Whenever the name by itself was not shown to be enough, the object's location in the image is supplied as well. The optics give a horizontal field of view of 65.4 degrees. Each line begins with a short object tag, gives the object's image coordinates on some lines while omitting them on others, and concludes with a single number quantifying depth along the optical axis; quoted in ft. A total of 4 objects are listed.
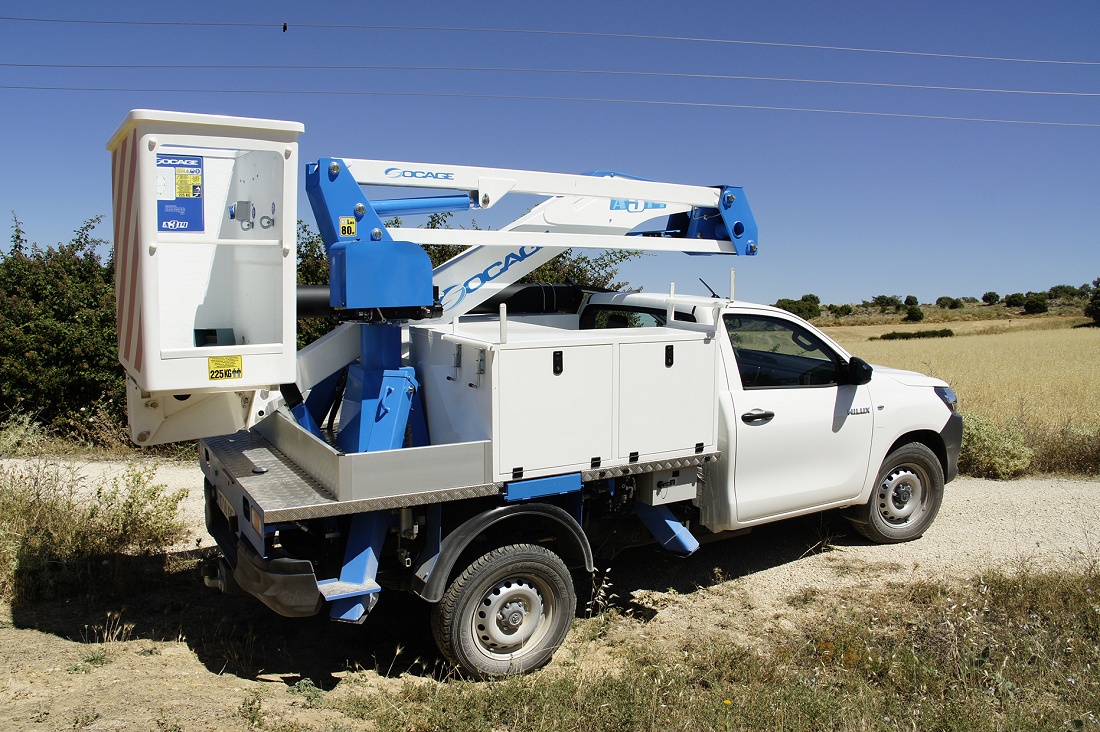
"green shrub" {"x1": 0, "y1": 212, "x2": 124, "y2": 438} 37.80
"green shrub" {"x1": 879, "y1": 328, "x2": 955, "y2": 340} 145.79
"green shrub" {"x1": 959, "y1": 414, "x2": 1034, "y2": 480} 32.71
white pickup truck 14.85
